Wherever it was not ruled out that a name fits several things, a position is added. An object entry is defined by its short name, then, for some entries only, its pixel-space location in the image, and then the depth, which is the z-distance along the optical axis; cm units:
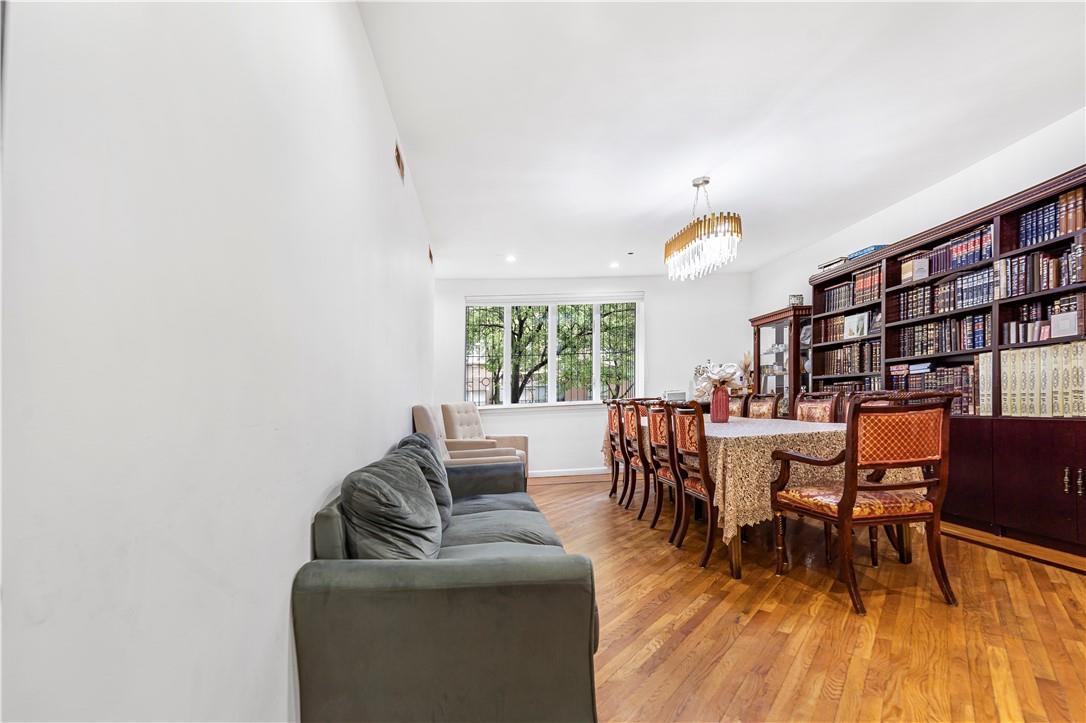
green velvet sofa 124
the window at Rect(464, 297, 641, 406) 692
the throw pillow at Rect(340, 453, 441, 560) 145
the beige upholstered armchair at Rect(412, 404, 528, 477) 325
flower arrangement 384
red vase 381
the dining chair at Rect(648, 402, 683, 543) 335
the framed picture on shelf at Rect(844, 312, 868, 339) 444
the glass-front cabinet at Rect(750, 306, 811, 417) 523
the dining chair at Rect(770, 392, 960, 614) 228
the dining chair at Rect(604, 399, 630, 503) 467
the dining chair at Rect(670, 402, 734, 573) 288
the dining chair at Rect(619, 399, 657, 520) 403
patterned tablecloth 270
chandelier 338
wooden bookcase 289
